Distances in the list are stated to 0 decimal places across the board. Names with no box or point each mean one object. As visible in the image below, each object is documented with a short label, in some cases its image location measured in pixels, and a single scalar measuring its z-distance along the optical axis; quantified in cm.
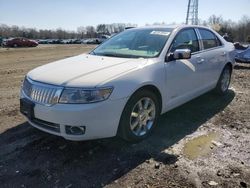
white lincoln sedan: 229
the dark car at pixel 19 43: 2844
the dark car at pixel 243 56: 752
